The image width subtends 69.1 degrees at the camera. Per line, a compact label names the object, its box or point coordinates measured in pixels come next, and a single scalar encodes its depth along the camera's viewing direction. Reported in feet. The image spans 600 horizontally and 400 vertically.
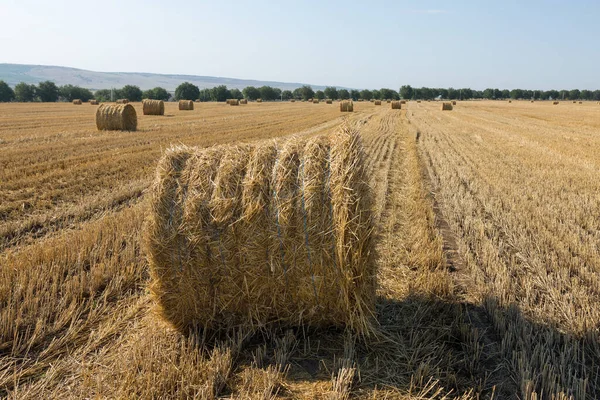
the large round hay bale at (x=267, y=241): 11.91
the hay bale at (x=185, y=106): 130.11
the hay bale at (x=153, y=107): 101.81
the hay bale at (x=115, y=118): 63.46
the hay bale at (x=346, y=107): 127.03
